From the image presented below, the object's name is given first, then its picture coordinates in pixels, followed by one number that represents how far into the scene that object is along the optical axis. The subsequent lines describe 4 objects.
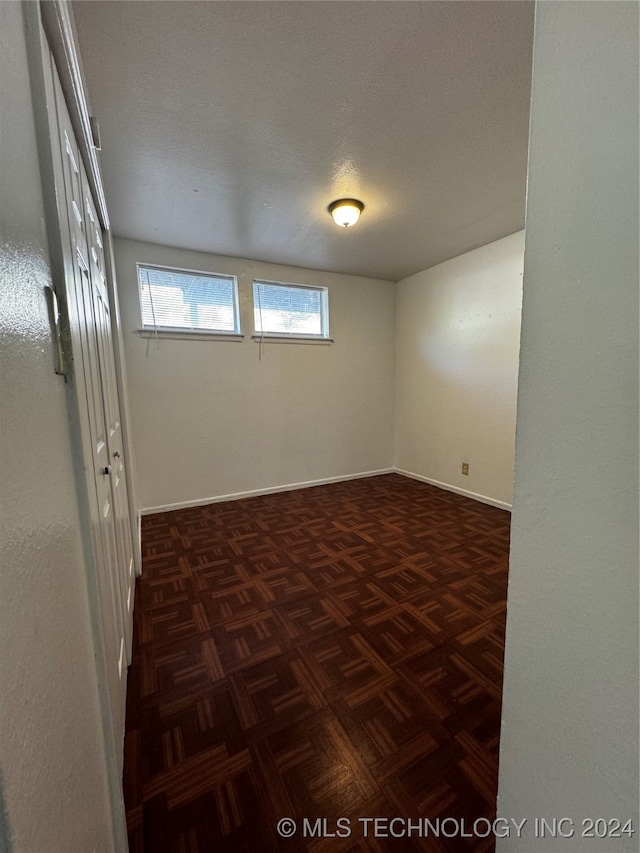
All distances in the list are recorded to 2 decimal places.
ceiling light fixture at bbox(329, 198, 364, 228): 2.26
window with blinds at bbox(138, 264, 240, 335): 3.00
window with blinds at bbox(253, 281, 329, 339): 3.48
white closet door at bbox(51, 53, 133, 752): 0.84
